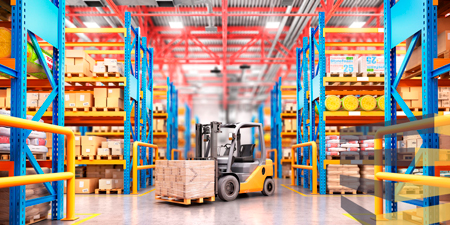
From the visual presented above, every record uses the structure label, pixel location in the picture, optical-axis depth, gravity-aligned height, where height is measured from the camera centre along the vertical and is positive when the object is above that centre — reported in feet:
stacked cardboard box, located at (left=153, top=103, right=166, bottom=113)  49.11 +2.25
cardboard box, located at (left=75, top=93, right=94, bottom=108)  30.04 +2.05
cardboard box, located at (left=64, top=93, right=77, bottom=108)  29.94 +2.06
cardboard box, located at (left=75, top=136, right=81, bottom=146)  30.47 -1.48
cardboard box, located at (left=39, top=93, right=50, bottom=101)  29.09 +2.32
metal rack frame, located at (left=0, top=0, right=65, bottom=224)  14.56 +2.01
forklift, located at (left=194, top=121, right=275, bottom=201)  26.35 -3.44
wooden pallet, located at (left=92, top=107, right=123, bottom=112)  30.09 +1.30
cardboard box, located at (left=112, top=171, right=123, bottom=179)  31.63 -4.53
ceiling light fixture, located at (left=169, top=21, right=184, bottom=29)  54.75 +15.71
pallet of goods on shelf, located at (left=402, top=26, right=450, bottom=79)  13.56 +3.06
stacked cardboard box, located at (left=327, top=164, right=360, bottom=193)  29.35 -4.53
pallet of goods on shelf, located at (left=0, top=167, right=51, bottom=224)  15.49 -3.63
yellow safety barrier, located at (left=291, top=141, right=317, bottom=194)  29.74 -3.57
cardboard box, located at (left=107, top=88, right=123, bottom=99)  30.45 +2.70
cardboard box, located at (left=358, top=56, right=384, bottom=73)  28.77 +4.87
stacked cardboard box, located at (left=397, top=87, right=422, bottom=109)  28.60 +2.30
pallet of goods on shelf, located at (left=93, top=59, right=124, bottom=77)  29.27 +4.67
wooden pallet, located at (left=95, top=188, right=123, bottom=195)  30.50 -5.92
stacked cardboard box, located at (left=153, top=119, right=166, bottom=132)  48.57 -0.13
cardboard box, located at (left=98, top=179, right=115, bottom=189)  30.63 -5.24
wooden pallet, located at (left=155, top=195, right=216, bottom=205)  22.88 -5.24
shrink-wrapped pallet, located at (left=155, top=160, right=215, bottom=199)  23.02 -3.74
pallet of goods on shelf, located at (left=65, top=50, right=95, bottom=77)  28.48 +4.97
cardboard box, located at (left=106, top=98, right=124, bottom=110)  30.27 +1.90
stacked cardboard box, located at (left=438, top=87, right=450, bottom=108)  26.81 +2.09
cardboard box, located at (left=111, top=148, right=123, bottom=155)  30.42 -2.35
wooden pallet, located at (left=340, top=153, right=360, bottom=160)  29.60 -2.72
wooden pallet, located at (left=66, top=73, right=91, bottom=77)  28.66 +4.07
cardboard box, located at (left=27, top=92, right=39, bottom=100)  28.89 +2.30
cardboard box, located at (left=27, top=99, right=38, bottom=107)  28.89 +1.73
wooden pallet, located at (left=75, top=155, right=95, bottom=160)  30.40 -2.87
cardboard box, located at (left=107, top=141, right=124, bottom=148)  30.48 -1.74
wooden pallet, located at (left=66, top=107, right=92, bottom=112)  29.92 +1.29
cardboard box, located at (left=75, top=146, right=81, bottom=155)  30.50 -2.26
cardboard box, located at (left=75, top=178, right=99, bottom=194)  30.60 -5.34
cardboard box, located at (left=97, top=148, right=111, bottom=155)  30.37 -2.34
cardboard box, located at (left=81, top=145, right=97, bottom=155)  30.40 -2.25
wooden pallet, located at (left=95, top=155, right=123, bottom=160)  30.46 -2.89
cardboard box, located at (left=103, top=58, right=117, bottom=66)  29.43 +5.20
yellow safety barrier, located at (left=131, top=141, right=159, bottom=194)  30.07 -3.74
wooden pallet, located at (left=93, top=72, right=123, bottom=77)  29.43 +4.20
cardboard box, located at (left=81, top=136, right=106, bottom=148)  30.45 -1.39
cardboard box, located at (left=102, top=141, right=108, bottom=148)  30.66 -1.75
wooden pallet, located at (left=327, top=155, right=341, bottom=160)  30.11 -2.82
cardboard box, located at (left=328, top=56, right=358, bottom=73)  28.91 +4.98
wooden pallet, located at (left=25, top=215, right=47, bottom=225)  16.84 -4.84
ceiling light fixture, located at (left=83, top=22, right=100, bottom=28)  52.90 +15.15
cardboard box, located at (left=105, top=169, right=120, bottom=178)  31.67 -4.34
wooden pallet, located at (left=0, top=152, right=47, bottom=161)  21.26 -1.96
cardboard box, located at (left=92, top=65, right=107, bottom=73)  29.22 +4.60
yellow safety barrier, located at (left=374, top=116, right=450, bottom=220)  9.62 -1.55
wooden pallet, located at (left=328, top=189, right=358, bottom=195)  29.25 -5.63
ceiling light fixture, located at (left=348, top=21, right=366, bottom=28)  50.91 +14.65
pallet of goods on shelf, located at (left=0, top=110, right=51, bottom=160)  15.84 -0.95
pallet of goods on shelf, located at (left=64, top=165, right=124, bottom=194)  30.63 -4.96
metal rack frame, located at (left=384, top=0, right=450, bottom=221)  13.38 +2.27
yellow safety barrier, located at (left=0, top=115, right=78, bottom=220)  11.60 -1.90
